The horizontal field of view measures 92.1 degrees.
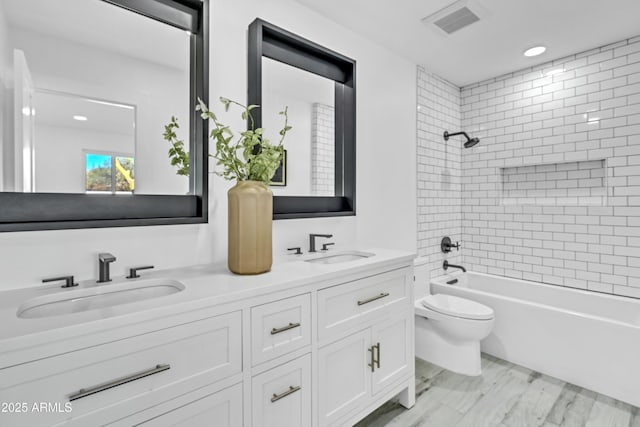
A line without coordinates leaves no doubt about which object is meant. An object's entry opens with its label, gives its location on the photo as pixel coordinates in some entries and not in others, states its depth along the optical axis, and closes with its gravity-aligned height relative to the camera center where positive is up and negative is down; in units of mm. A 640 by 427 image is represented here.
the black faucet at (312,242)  1864 -178
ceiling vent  1944 +1302
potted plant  1309 +81
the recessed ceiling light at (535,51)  2484 +1318
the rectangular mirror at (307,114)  1747 +622
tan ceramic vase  1300 -77
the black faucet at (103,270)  1155 -212
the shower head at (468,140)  2944 +686
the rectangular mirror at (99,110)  1109 +420
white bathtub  1961 -870
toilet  2162 -868
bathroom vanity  753 -436
